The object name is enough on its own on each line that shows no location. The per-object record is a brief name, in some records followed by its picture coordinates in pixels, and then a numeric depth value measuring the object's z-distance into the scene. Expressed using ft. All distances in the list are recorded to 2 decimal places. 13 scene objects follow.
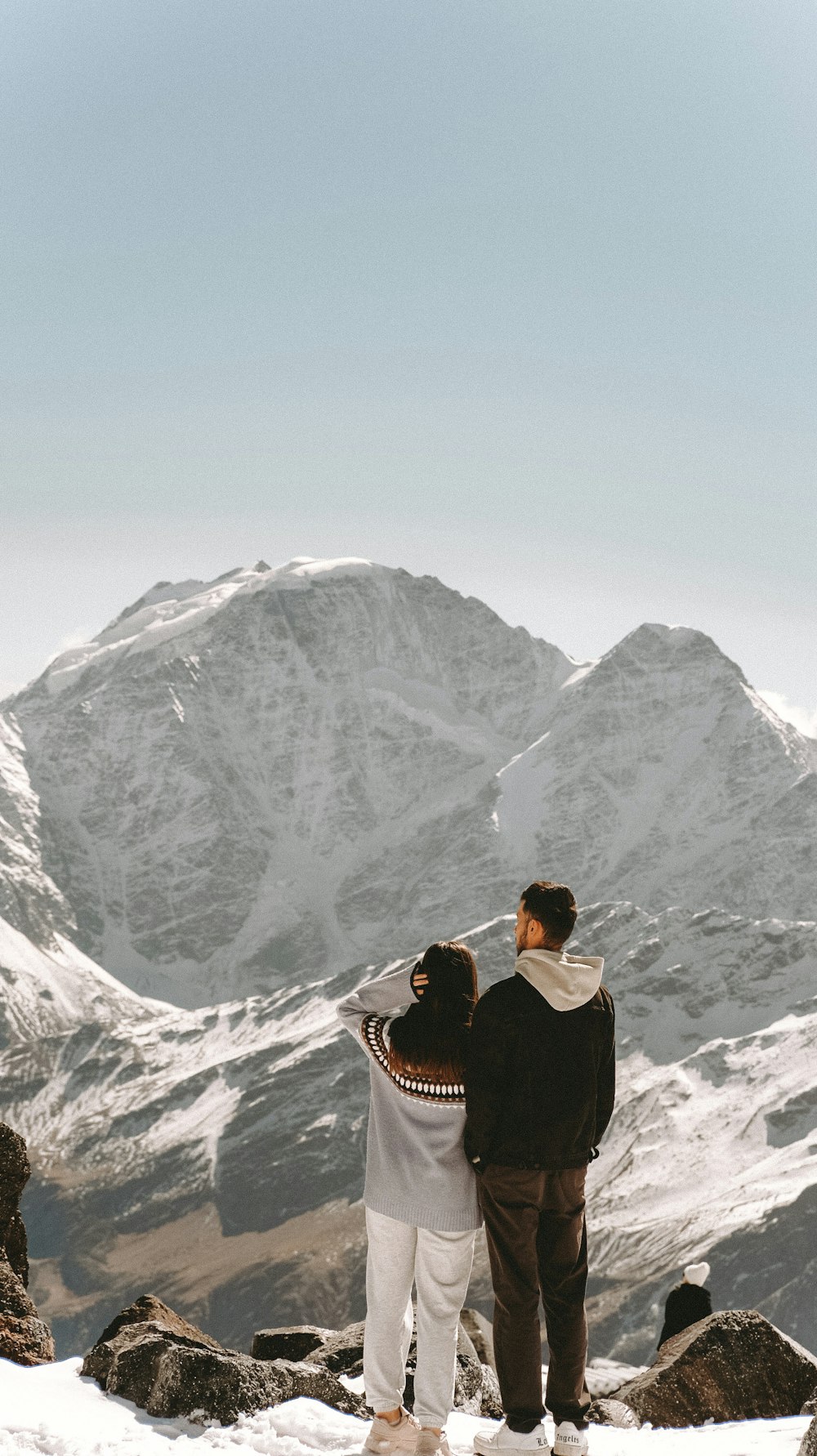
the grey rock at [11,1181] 51.16
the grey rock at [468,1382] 42.78
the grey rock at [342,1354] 48.88
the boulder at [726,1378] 43.06
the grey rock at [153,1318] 41.86
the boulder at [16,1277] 40.78
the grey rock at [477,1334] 69.21
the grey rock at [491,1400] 44.24
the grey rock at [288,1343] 53.72
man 29.89
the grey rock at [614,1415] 42.16
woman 30.66
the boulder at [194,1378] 32.99
